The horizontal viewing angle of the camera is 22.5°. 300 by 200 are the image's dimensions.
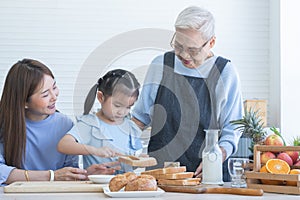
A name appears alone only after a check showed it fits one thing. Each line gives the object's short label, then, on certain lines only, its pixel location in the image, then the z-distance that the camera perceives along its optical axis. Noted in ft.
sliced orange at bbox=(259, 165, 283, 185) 9.12
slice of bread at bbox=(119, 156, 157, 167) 9.85
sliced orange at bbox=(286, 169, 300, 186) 8.88
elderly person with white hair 11.64
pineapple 9.54
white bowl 9.73
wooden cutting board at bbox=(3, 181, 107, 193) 9.00
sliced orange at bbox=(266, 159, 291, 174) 9.00
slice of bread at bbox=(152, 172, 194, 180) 9.49
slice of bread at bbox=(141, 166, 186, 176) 9.59
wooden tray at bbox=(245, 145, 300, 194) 8.80
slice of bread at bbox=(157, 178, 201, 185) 9.32
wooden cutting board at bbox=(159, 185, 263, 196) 8.67
